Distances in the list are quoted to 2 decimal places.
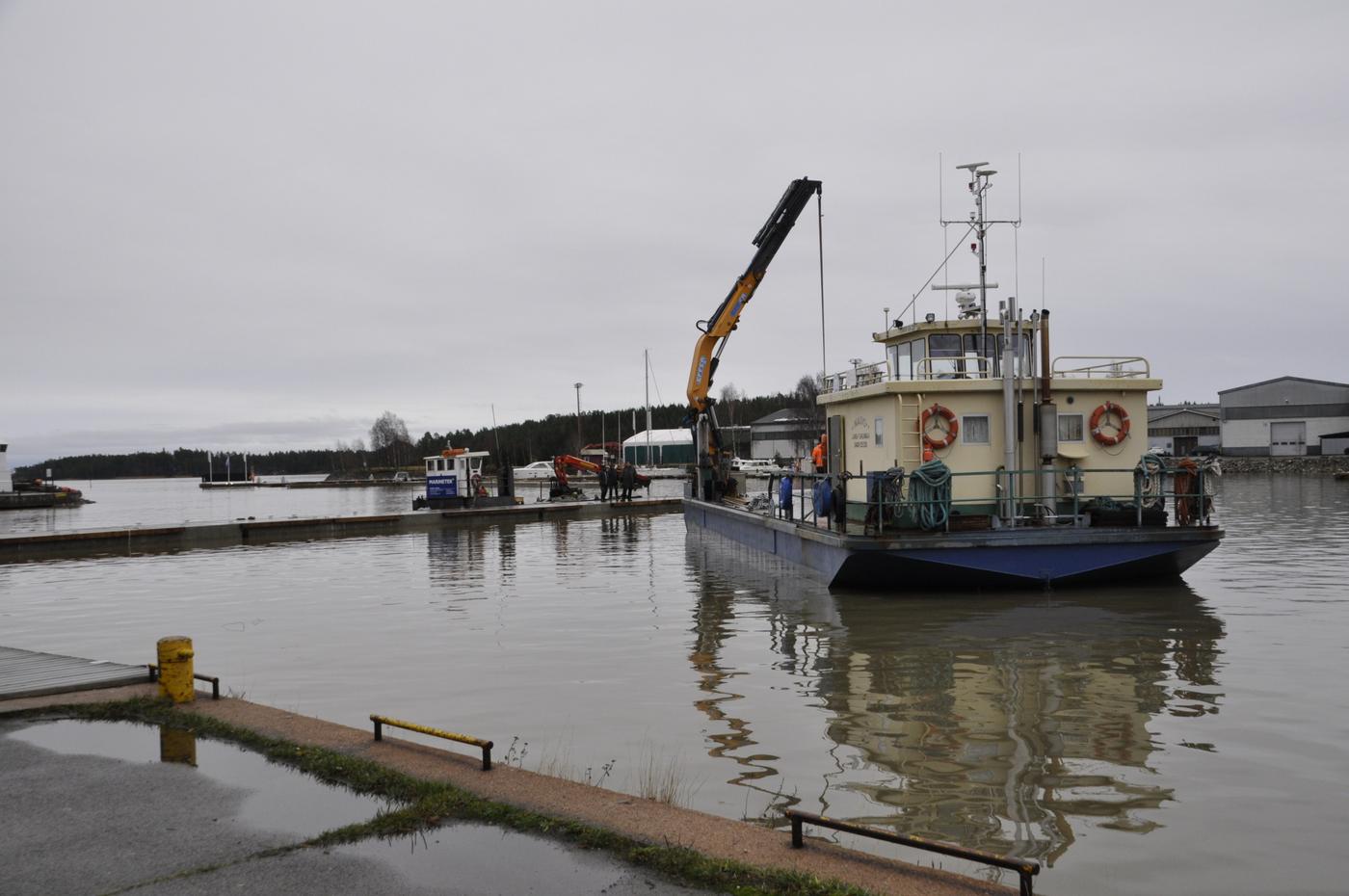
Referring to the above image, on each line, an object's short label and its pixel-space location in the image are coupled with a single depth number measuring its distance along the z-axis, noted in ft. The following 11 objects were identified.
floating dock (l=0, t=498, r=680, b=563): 93.61
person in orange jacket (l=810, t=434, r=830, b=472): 68.33
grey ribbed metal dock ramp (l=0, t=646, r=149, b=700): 28.94
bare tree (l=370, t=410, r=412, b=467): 532.73
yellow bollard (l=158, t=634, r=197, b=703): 26.68
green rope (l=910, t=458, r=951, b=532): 48.57
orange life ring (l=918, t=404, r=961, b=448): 52.24
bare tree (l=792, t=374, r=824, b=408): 397.19
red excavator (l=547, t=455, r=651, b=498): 159.94
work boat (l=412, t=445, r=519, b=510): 133.90
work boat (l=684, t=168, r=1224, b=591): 48.80
